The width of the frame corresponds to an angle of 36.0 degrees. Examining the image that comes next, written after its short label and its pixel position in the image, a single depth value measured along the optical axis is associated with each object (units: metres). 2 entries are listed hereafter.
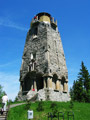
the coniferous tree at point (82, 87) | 30.01
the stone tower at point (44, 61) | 22.94
